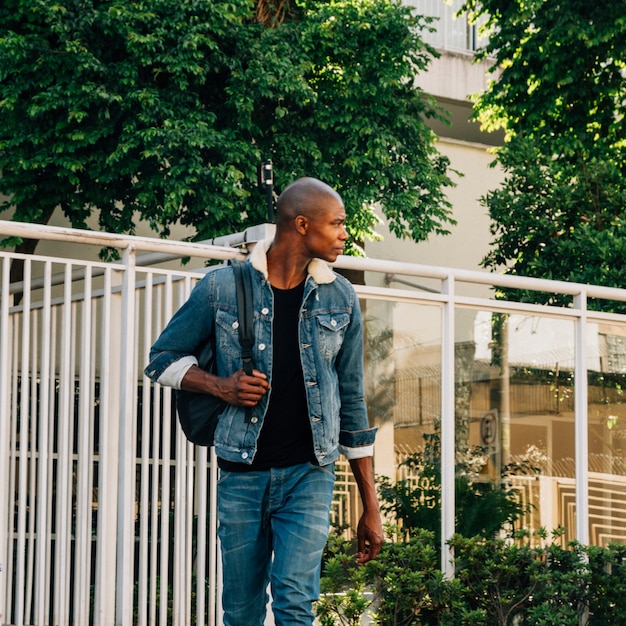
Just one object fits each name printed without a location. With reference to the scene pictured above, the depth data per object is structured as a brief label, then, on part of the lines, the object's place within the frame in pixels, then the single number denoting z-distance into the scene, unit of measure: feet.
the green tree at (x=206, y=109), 45.57
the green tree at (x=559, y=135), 42.22
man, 12.39
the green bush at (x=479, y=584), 20.39
